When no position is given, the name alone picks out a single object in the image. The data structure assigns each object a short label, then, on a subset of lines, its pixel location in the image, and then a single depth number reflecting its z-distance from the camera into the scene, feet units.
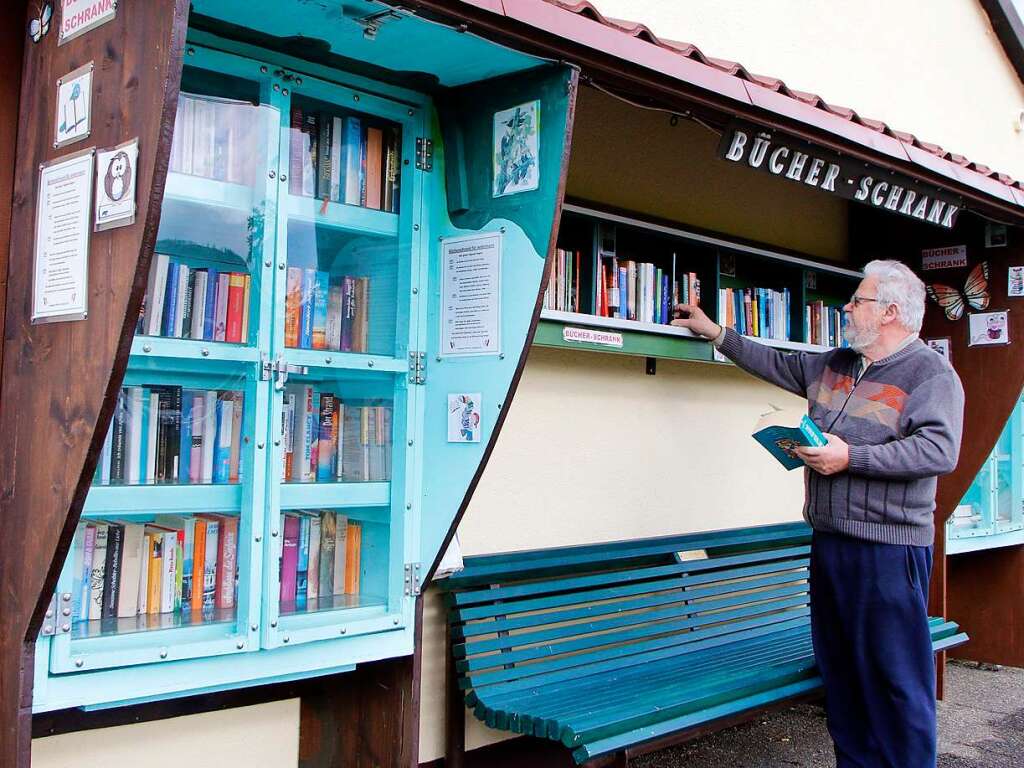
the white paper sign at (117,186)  7.41
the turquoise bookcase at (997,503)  21.22
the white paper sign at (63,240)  7.88
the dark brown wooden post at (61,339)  7.30
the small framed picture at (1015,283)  18.47
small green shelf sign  13.39
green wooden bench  11.62
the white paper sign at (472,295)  10.39
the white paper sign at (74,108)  8.04
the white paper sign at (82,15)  7.96
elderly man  12.25
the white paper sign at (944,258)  19.10
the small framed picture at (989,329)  18.81
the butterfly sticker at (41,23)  8.64
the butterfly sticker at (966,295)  18.89
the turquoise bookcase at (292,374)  9.23
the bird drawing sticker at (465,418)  10.52
